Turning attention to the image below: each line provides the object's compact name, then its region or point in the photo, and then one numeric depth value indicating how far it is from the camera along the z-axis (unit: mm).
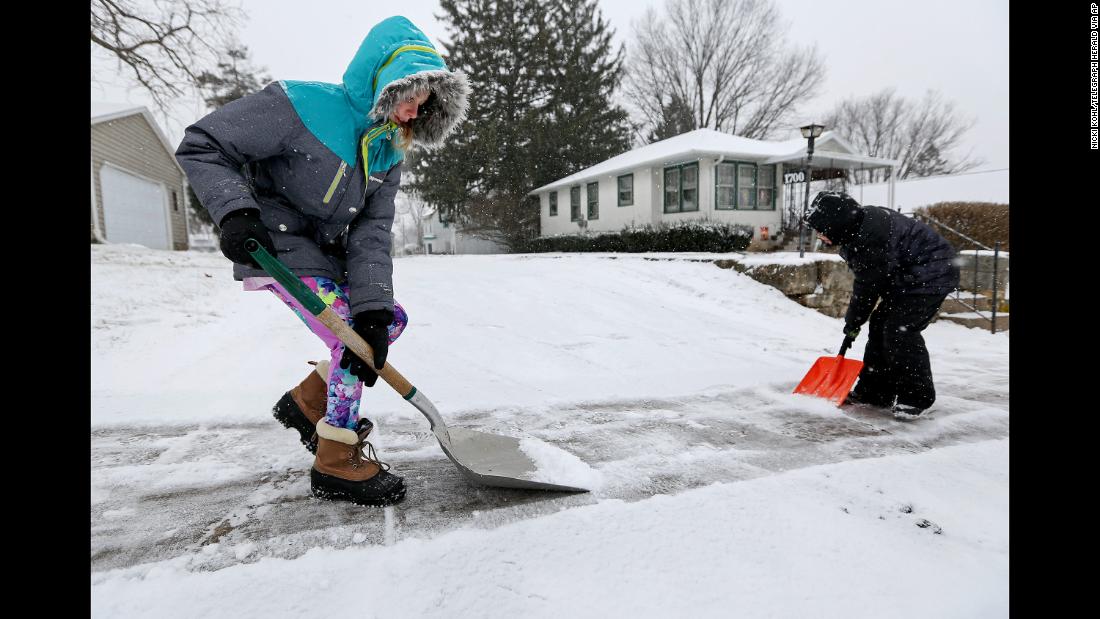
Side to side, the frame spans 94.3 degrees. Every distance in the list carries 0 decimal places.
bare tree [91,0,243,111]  12734
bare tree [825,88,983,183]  33750
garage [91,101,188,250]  14789
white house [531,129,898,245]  15695
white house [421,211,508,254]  27531
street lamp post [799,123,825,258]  10844
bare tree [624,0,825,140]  27734
